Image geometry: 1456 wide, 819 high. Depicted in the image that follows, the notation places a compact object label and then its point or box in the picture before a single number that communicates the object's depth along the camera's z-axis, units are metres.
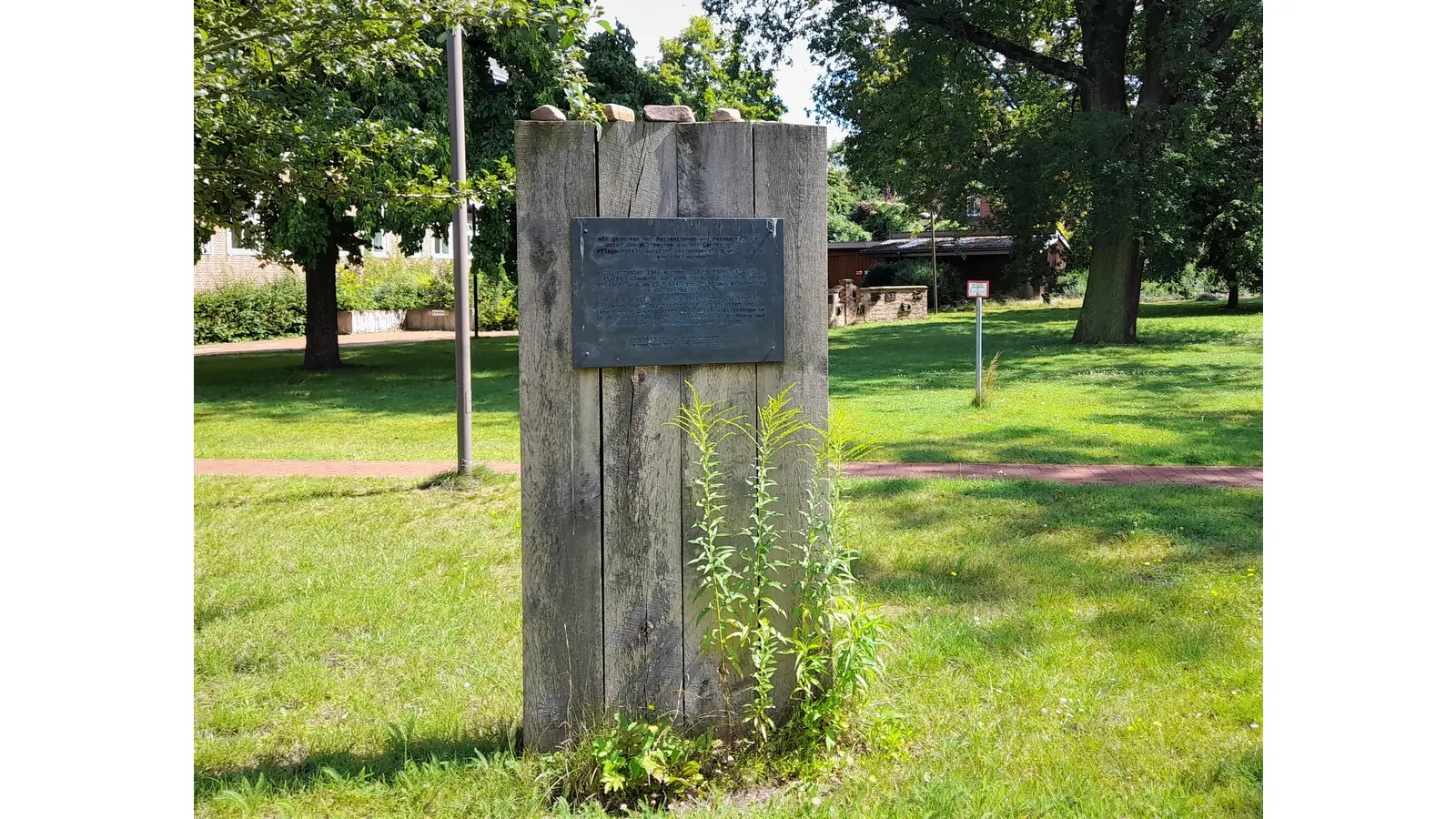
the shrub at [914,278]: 40.66
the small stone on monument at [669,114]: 3.44
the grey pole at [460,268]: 8.23
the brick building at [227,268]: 31.64
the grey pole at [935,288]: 37.64
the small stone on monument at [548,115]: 3.33
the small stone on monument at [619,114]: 3.36
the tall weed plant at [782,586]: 3.54
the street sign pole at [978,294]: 13.01
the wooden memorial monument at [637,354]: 3.38
